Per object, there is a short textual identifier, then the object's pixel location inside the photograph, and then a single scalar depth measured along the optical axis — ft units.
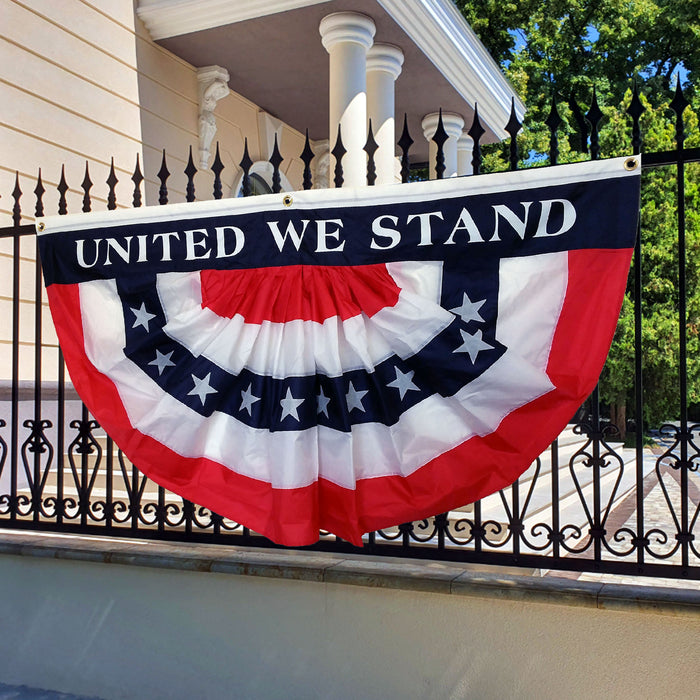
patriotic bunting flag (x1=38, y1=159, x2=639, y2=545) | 10.22
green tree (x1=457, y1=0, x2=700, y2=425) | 57.00
